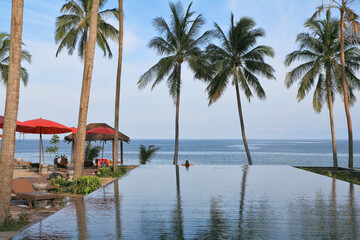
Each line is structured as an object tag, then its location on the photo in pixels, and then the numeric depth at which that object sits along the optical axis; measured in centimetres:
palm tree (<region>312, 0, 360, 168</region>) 2091
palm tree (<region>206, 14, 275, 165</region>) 2608
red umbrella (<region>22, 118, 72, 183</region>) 1332
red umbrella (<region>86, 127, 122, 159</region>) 1952
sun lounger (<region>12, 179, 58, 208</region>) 857
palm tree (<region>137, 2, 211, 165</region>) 2577
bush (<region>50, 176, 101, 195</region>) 1098
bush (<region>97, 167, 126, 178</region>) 1648
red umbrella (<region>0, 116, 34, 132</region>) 1375
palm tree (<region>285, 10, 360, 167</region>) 2588
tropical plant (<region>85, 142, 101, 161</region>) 2559
